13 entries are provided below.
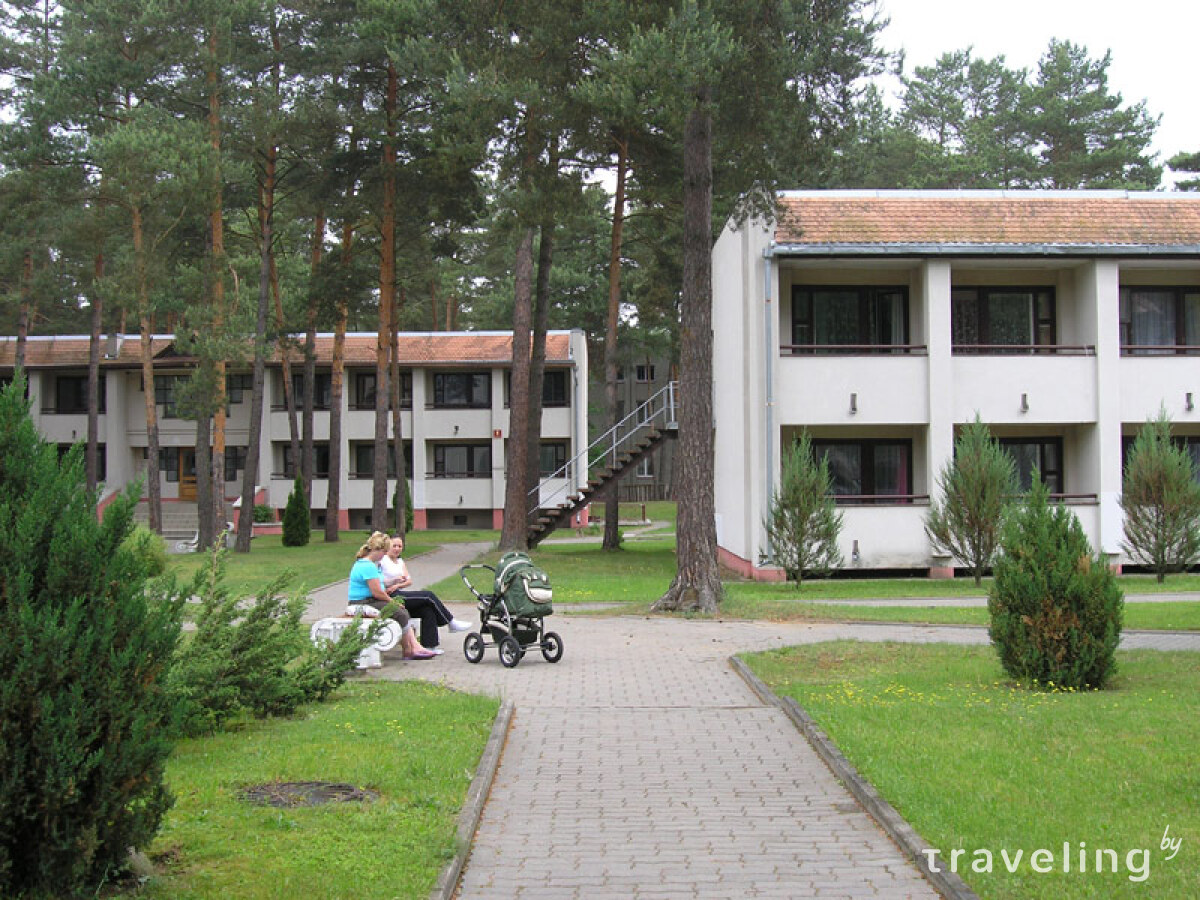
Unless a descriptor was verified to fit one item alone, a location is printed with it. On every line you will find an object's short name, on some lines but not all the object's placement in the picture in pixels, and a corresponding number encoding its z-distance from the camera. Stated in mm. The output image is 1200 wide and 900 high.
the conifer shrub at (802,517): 23844
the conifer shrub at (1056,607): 11156
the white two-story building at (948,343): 26688
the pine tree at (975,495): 23484
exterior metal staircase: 32312
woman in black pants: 14477
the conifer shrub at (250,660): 9562
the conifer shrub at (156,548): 20955
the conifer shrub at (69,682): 4887
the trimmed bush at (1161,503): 24203
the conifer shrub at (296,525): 40562
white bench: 13180
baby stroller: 13500
